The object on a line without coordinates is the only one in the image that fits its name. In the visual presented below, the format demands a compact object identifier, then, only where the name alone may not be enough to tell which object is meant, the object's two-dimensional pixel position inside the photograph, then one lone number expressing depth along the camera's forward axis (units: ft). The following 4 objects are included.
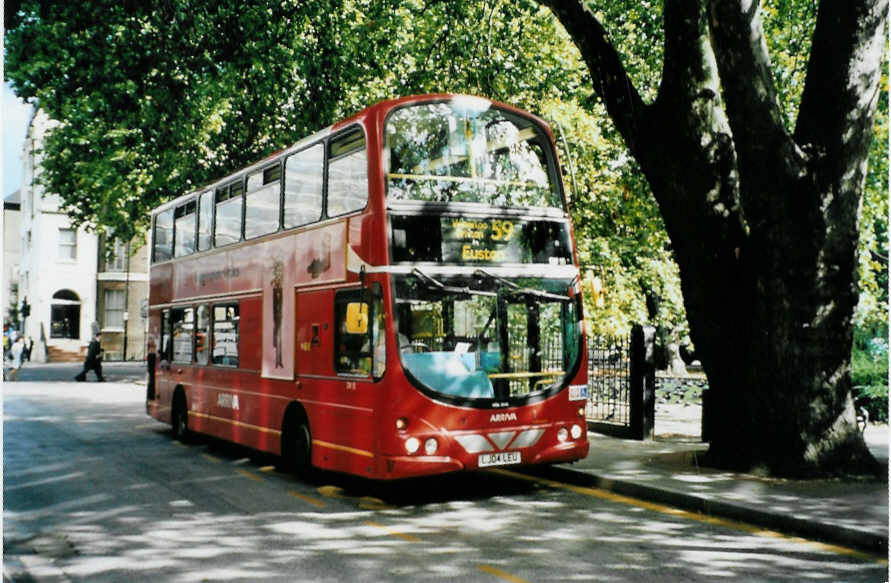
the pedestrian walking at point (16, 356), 107.16
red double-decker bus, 29.17
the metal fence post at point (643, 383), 44.68
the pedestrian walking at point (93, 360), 102.47
